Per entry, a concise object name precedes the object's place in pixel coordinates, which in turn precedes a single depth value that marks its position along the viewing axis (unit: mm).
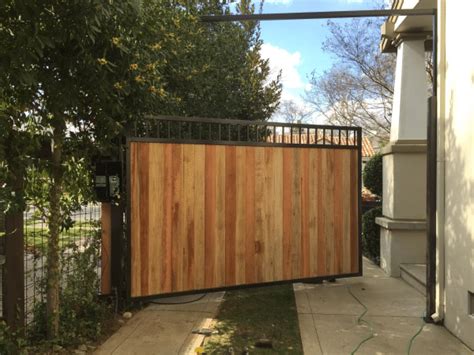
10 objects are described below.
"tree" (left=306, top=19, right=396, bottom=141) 15422
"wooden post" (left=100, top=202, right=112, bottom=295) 4691
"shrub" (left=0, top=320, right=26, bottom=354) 3160
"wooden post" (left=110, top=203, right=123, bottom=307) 4703
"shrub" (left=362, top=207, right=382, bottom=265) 8000
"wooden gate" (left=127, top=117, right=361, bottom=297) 4723
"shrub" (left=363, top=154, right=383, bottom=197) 8984
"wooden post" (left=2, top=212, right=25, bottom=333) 3531
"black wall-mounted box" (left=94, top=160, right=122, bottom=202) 4508
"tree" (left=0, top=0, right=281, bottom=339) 2902
